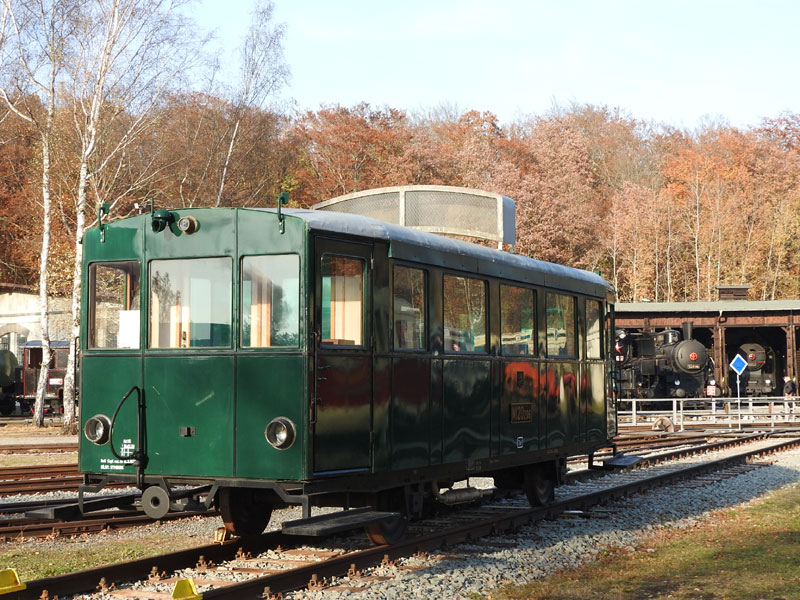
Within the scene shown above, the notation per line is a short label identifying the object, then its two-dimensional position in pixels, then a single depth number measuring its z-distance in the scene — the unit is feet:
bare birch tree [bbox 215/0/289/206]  110.11
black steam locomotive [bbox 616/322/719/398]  135.03
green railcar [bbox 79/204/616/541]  26.63
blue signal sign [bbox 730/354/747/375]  105.50
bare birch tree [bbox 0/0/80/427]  91.81
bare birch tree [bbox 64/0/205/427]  90.68
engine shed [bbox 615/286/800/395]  146.00
